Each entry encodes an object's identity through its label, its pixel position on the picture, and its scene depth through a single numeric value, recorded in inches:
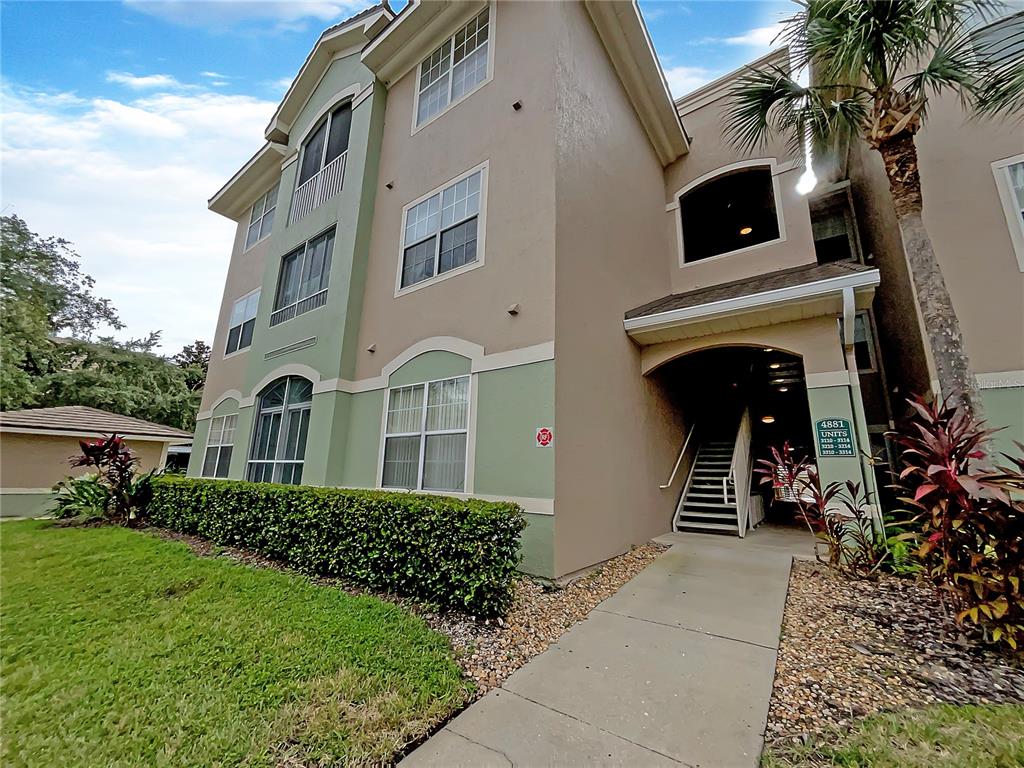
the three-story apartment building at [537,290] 237.8
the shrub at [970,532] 125.9
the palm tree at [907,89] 212.5
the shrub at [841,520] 207.3
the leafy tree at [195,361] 958.4
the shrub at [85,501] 377.1
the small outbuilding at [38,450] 457.7
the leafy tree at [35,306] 572.7
